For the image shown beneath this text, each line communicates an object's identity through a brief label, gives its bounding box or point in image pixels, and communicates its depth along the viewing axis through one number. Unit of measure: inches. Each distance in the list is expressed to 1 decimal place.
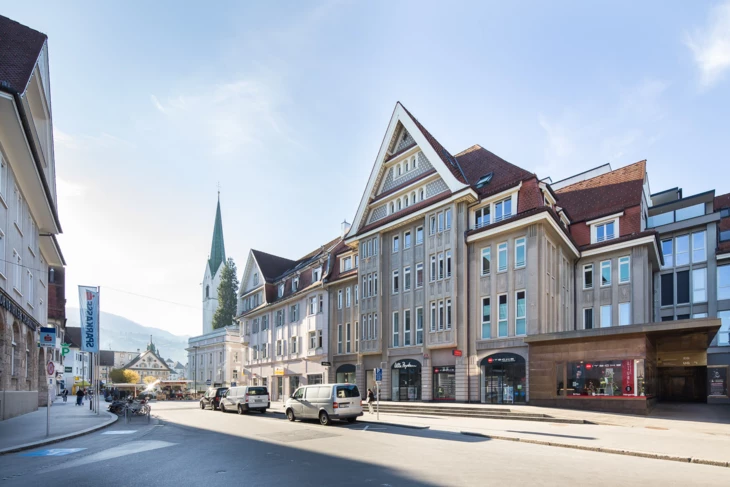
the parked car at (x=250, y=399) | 1299.2
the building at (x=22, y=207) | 784.3
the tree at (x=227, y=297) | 3644.2
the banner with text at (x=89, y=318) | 1160.8
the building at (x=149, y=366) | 5457.7
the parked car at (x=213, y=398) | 1503.4
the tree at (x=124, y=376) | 4512.8
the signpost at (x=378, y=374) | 1045.8
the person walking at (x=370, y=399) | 1159.6
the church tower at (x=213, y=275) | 4082.2
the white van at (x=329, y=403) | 898.1
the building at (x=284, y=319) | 1809.8
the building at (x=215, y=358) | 2977.4
